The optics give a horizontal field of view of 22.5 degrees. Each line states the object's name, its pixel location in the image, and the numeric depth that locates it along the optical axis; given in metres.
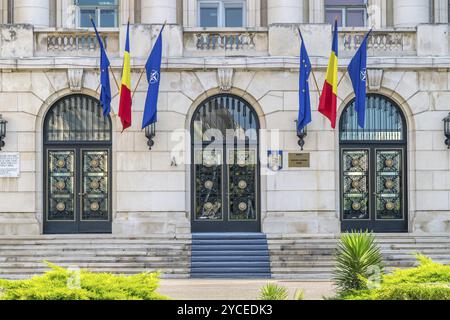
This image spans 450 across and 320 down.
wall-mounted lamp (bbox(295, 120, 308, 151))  33.66
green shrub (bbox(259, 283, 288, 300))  17.66
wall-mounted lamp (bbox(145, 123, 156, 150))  33.47
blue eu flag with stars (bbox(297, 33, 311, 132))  32.62
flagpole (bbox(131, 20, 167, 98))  33.56
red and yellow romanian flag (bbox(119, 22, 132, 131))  32.34
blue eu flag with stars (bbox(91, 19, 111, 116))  32.16
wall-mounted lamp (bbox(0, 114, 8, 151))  33.47
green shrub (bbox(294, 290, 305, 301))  17.45
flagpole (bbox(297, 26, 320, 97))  33.72
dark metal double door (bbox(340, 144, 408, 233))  34.47
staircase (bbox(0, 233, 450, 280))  30.56
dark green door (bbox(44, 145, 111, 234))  34.22
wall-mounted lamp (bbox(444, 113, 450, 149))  33.81
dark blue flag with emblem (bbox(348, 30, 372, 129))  32.25
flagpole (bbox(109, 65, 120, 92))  33.60
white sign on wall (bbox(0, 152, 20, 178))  33.72
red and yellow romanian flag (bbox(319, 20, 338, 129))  32.03
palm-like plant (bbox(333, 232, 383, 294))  20.69
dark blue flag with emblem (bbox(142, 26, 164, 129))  32.41
